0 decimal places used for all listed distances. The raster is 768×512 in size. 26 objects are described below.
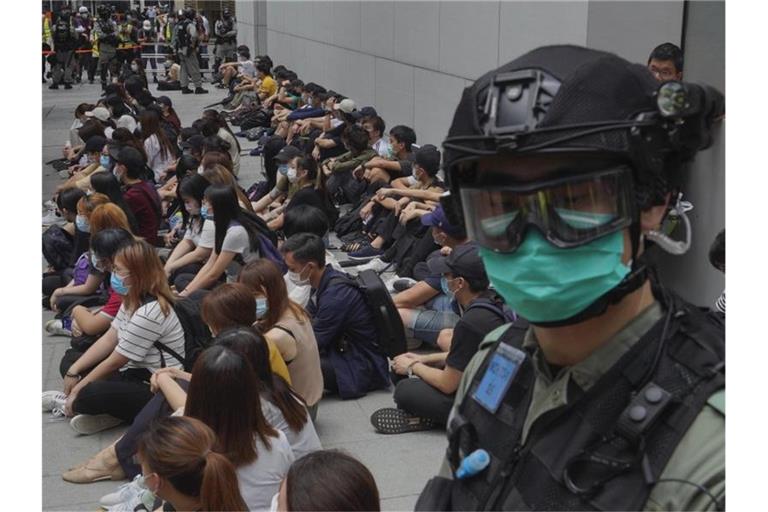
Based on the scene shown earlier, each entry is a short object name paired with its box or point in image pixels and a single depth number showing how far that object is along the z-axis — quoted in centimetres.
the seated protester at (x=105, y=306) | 680
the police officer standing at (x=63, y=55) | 2862
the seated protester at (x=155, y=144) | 1347
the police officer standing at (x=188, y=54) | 2764
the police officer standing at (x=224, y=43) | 3259
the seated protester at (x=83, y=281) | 840
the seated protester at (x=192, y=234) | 875
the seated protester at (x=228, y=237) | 794
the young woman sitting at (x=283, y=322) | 543
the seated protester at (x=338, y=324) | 637
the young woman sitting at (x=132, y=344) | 602
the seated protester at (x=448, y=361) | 503
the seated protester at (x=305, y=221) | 797
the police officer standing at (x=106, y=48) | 2825
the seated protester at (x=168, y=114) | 1616
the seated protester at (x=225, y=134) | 1322
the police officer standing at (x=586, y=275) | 154
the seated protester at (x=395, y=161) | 1098
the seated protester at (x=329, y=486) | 285
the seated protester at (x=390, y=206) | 951
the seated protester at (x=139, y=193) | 1001
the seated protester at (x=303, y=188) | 1031
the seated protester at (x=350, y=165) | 1176
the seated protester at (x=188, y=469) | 355
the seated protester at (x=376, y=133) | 1194
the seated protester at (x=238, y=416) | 403
